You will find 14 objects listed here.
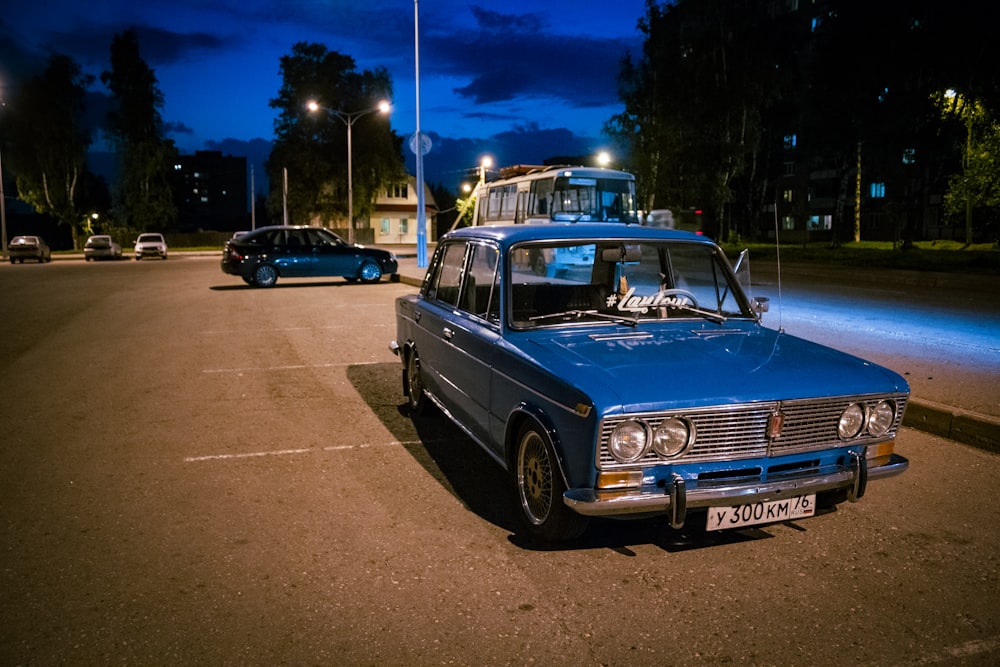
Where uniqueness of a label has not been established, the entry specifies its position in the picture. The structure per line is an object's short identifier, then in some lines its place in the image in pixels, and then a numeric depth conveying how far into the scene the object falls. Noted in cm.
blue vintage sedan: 357
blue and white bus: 2178
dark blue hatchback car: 2072
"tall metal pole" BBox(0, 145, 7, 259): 4455
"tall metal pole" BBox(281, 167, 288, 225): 5719
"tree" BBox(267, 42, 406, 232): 5881
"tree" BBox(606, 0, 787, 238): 4153
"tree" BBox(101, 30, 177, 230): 6181
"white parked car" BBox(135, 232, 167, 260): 4238
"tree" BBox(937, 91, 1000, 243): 2577
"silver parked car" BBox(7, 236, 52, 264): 3856
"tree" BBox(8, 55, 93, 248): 5678
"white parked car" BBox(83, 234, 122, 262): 4062
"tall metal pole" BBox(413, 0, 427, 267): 2652
